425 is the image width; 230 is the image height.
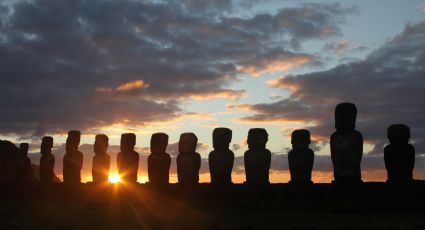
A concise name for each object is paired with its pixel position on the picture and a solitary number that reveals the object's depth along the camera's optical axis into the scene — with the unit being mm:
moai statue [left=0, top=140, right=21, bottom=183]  28875
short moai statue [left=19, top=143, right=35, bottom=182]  30484
